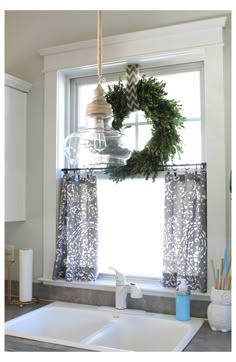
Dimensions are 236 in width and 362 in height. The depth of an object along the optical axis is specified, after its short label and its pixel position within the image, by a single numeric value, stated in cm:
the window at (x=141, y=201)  235
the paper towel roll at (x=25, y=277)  244
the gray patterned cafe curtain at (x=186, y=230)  218
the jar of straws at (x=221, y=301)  190
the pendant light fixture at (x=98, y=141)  159
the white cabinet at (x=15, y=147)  251
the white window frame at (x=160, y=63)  212
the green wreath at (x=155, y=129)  229
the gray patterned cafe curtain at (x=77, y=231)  246
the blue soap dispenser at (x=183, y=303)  206
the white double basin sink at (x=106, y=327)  198
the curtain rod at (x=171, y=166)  224
